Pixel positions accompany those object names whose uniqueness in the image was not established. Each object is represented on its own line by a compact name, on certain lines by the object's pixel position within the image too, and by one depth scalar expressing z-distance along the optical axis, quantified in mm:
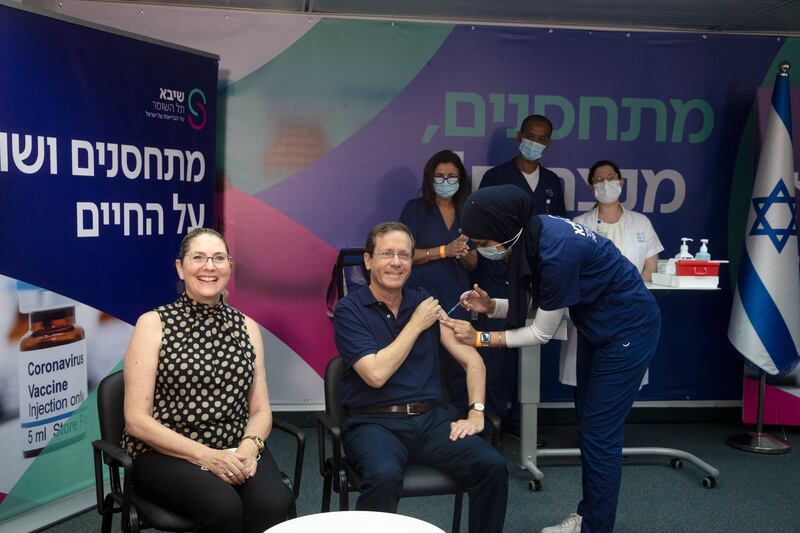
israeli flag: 4242
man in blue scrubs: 4234
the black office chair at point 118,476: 2143
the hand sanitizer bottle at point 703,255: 3619
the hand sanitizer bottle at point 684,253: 3645
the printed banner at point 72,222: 2914
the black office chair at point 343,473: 2447
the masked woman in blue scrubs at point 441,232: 4086
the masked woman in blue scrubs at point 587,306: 2602
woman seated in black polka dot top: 2252
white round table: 1815
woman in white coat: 4078
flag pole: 4270
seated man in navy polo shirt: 2527
